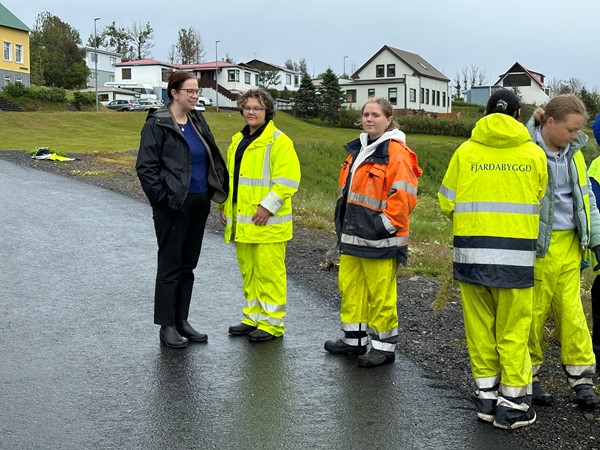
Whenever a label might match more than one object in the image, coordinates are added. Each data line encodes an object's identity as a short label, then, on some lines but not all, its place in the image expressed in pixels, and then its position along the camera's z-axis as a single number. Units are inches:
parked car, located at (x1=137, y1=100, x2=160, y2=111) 2602.6
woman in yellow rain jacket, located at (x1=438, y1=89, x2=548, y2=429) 193.6
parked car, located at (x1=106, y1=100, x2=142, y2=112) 2571.4
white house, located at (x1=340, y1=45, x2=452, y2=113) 3302.2
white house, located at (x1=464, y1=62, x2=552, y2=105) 3821.4
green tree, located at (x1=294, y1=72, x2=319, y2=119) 2886.3
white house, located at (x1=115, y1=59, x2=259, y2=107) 3533.5
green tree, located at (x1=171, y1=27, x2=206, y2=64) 4114.2
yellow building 2714.1
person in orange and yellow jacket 238.1
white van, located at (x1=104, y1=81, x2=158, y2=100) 3284.9
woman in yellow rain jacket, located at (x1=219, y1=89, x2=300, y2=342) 266.2
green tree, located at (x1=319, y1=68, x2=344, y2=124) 2871.1
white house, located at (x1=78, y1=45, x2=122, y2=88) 3663.9
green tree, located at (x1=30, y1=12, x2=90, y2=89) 3105.3
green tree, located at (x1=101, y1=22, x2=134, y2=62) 4210.1
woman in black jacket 254.4
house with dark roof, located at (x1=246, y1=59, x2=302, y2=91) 3968.3
